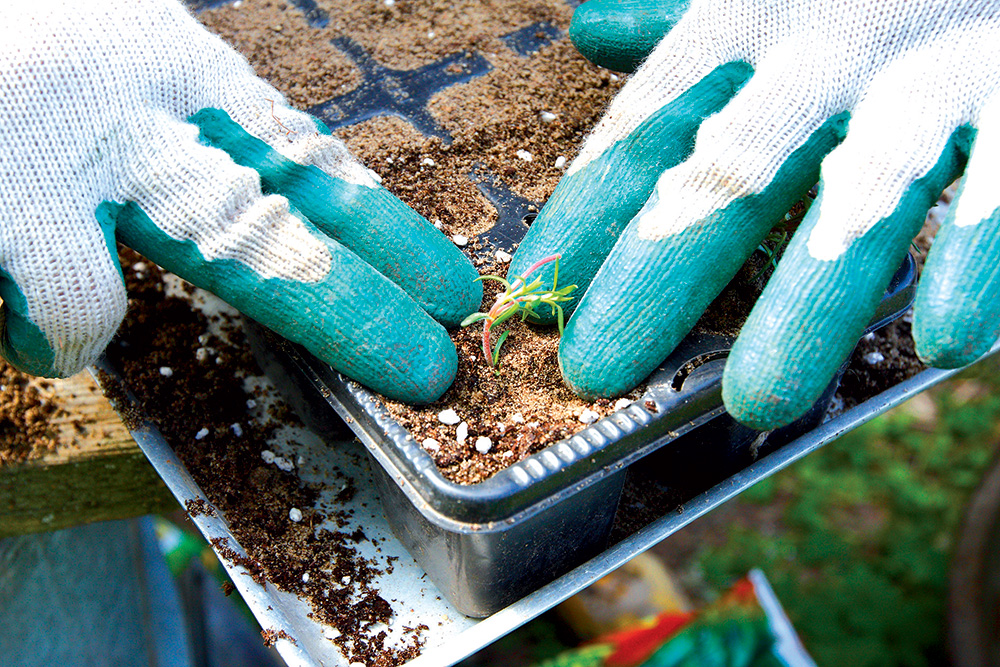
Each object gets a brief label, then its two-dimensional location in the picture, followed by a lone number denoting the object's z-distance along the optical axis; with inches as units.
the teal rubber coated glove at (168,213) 17.0
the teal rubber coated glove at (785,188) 16.4
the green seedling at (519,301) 17.8
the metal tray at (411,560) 17.5
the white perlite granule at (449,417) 17.4
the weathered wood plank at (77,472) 18.9
